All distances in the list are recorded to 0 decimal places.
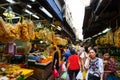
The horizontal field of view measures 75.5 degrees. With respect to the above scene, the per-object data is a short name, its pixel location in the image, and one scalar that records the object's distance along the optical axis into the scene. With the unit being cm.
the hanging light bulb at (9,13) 196
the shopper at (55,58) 347
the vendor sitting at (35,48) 450
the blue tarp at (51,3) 229
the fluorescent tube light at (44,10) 259
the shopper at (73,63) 344
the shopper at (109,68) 249
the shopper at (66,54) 419
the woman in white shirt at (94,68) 227
